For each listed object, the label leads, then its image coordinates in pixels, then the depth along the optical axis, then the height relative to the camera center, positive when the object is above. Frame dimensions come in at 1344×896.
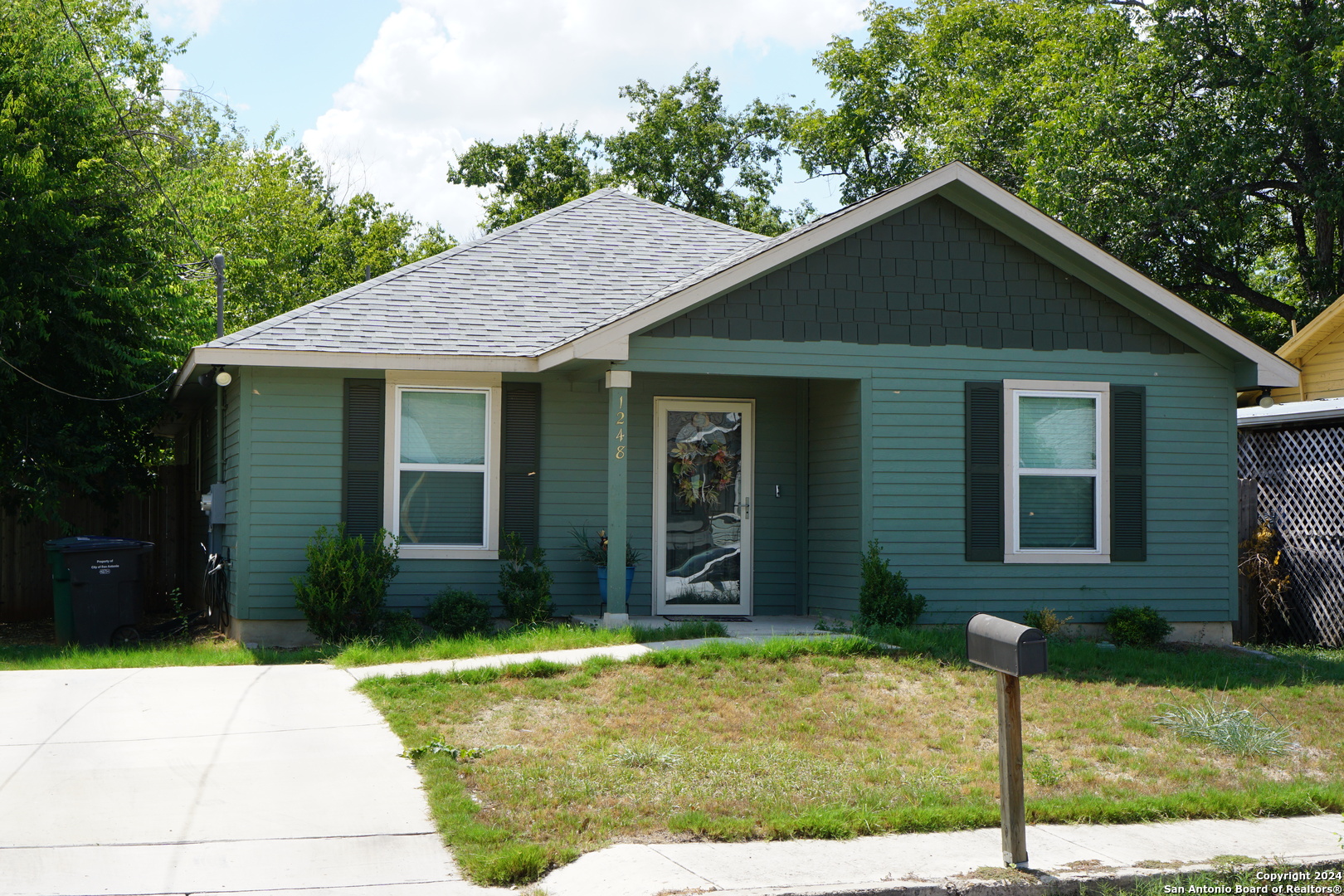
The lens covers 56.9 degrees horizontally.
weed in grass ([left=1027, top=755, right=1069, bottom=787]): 6.45 -1.48
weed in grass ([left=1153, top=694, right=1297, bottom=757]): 7.27 -1.43
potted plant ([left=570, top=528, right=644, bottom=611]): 11.52 -0.58
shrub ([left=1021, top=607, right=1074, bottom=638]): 11.23 -1.16
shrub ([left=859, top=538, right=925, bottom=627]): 10.85 -0.94
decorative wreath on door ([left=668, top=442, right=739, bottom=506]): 12.27 +0.21
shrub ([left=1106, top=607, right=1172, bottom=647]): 11.19 -1.21
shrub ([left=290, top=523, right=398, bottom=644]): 10.51 -0.83
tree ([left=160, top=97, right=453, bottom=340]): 27.59 +6.99
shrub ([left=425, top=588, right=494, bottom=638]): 10.91 -1.11
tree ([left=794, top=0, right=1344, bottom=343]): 20.22 +6.17
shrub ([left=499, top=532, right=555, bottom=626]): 11.06 -0.88
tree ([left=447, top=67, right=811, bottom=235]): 31.33 +8.38
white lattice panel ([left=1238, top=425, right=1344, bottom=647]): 12.13 -0.20
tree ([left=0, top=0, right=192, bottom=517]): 13.02 +2.27
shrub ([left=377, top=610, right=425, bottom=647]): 10.74 -1.22
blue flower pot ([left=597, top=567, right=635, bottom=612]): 11.44 -0.83
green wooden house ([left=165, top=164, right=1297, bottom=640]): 11.00 +0.61
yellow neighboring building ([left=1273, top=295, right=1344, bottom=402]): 17.78 +2.07
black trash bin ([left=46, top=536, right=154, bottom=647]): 11.45 -0.94
